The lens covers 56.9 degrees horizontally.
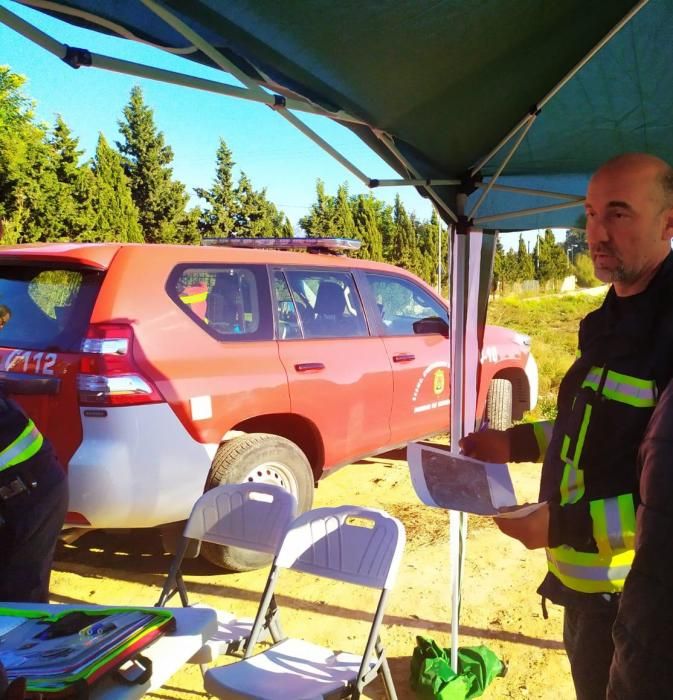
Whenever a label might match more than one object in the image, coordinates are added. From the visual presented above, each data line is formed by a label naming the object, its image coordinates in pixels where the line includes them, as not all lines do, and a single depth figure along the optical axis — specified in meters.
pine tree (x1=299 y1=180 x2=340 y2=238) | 29.05
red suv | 3.02
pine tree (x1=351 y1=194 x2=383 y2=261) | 29.73
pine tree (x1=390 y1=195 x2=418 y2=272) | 31.30
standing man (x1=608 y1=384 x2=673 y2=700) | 0.75
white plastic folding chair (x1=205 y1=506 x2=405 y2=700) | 2.00
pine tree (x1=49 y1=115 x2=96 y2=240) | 20.38
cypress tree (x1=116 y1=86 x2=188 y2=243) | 26.86
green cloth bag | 2.51
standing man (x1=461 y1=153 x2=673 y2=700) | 1.38
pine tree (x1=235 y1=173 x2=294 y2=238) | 28.69
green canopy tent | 1.62
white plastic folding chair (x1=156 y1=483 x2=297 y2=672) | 2.50
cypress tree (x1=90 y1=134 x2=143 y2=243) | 21.38
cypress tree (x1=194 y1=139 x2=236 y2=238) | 28.48
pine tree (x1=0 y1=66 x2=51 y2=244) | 19.23
